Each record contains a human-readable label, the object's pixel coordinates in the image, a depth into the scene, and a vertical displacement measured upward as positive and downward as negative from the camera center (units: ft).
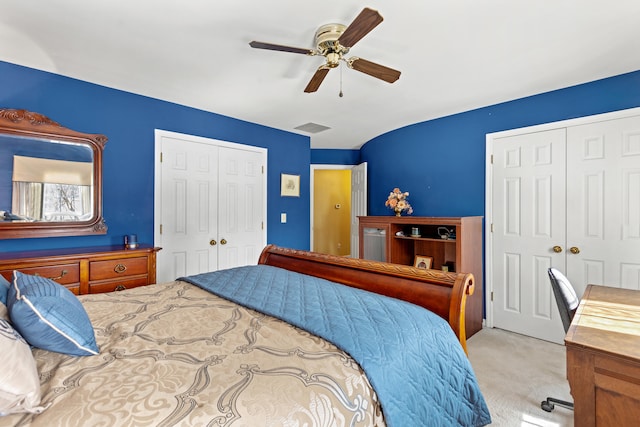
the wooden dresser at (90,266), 7.09 -1.38
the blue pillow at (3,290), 3.81 -1.04
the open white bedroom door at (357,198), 16.12 +0.75
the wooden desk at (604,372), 3.41 -1.85
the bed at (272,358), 2.59 -1.61
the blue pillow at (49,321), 3.22 -1.20
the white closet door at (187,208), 10.80 +0.13
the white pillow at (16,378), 2.32 -1.35
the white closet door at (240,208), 12.31 +0.17
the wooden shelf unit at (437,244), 10.16 -1.24
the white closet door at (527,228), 9.75 -0.50
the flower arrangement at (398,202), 13.02 +0.44
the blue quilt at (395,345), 3.54 -1.69
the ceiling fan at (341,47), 5.23 +3.24
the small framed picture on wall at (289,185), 14.33 +1.28
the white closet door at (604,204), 8.50 +0.28
